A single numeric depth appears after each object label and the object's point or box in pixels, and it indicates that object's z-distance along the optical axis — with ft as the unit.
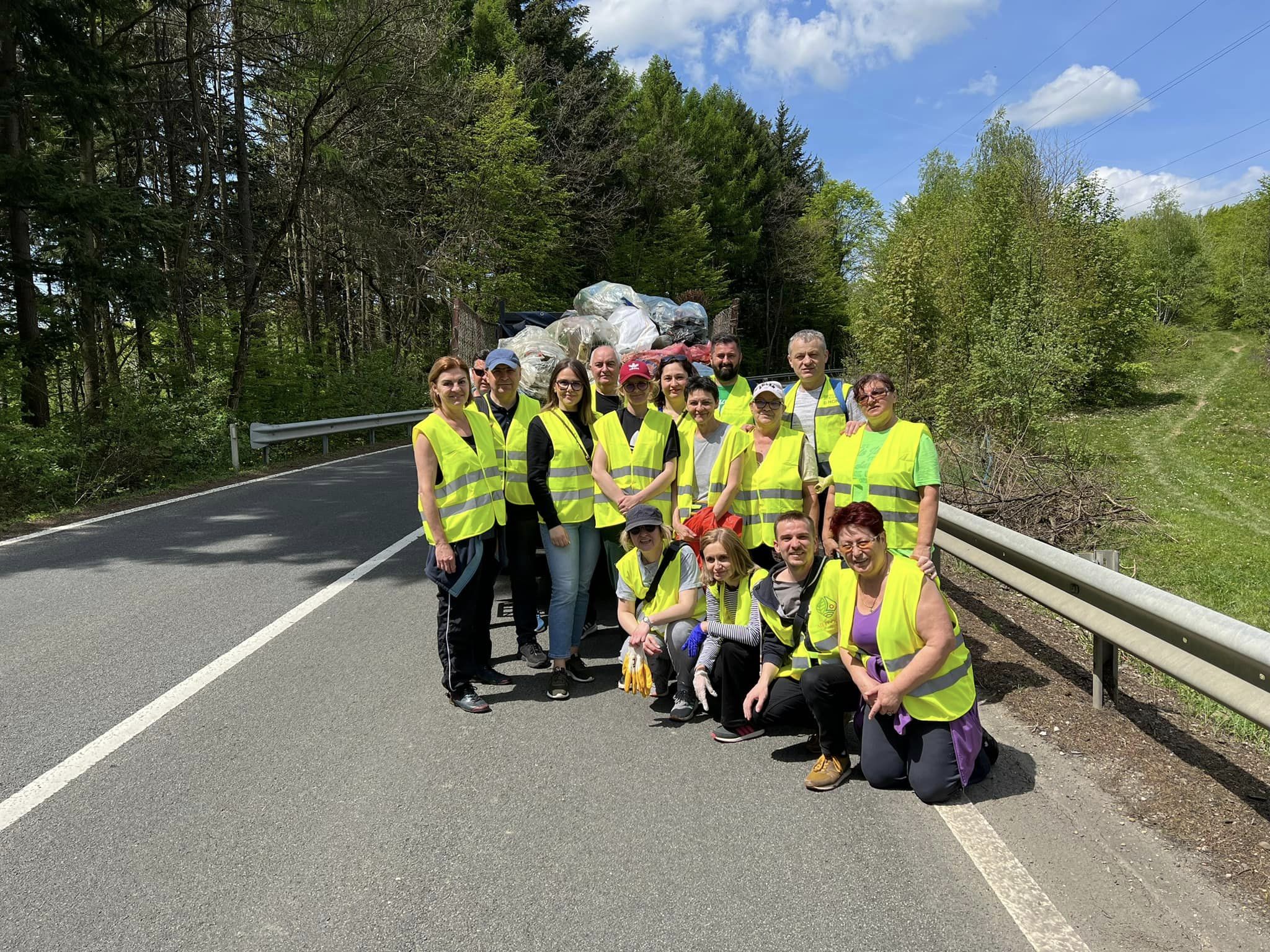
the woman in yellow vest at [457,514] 14.97
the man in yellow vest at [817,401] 16.85
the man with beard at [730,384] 18.63
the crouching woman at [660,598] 14.75
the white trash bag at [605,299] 27.89
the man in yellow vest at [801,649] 12.57
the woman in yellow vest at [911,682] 11.48
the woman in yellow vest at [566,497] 16.42
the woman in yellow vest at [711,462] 16.05
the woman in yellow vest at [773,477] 15.93
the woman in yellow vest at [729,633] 13.79
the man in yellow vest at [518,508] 17.17
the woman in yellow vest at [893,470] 14.48
